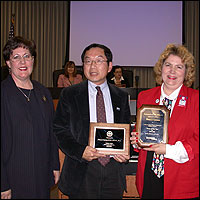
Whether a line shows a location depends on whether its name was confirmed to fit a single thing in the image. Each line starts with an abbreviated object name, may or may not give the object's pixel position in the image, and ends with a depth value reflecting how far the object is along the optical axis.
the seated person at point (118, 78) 5.93
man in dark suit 2.06
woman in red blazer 1.93
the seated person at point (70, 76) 6.10
